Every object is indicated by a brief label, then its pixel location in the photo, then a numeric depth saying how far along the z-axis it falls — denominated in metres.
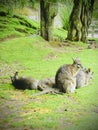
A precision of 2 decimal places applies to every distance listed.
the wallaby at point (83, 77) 10.66
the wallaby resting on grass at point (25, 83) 10.46
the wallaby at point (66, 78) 10.05
